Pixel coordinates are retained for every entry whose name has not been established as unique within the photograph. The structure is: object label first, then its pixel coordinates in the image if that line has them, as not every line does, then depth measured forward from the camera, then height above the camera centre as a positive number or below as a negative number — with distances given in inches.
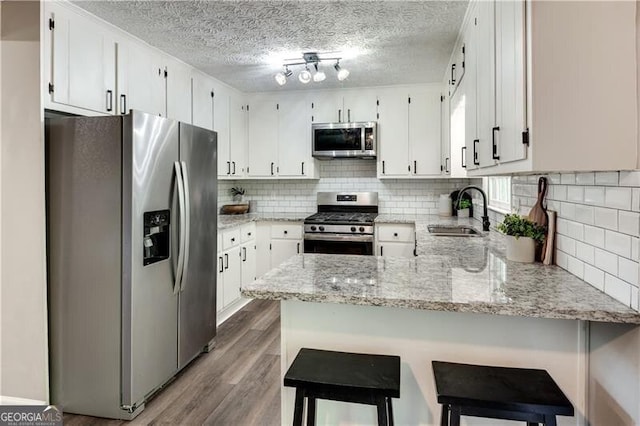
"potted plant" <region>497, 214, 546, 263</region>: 70.1 -6.1
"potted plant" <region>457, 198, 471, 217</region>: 159.2 -1.8
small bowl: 178.2 -1.6
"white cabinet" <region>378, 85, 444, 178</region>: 162.7 +31.5
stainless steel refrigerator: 82.7 -12.4
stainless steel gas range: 156.3 -12.1
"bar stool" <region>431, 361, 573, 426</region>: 42.7 -22.2
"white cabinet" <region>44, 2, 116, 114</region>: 86.0 +35.2
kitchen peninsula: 48.7 -17.1
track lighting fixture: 123.3 +48.6
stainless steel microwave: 163.5 +28.5
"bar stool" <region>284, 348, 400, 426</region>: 46.6 -22.2
